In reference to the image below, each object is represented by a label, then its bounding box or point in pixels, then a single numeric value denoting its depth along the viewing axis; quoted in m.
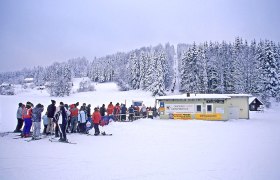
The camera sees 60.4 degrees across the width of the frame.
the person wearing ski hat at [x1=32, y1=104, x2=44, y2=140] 11.77
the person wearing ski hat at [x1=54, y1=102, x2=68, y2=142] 11.58
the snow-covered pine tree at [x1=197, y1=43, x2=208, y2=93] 52.22
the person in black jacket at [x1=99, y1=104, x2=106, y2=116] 20.06
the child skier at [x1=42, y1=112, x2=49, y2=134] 13.42
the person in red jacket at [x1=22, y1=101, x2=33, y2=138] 12.35
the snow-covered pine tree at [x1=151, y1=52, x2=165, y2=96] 56.47
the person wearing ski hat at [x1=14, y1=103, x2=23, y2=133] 13.59
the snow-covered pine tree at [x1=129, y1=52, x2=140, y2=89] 73.55
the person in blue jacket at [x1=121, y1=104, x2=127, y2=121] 23.49
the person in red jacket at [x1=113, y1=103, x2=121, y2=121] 23.12
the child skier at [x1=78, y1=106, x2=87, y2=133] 14.51
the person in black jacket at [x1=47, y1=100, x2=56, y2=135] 12.96
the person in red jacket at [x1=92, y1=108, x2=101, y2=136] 14.12
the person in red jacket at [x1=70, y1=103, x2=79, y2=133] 14.32
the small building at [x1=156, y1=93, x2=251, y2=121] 26.11
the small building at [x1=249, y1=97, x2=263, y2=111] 44.43
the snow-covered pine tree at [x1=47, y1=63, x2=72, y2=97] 65.00
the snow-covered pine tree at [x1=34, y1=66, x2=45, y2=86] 150.02
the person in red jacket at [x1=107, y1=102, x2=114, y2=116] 21.46
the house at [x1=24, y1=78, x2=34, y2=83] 159.51
